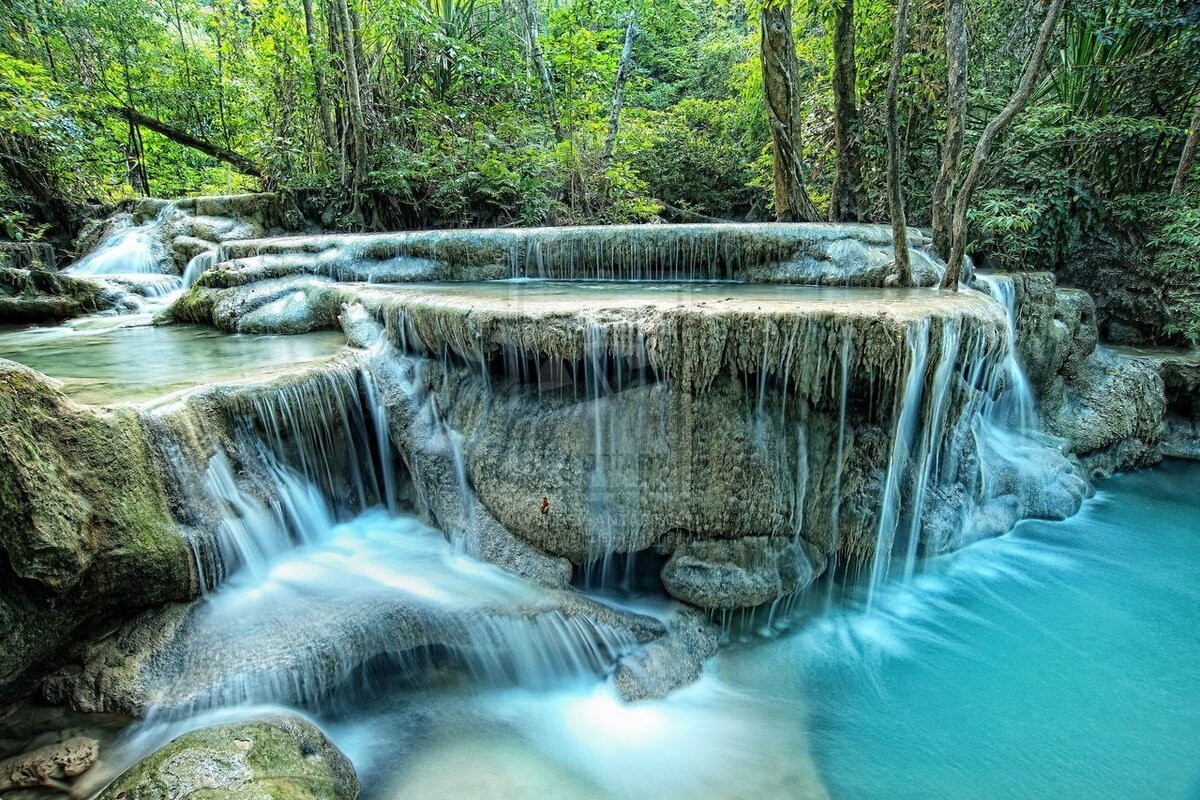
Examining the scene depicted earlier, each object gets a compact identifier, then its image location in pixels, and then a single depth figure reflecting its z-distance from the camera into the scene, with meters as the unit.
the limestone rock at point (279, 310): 6.27
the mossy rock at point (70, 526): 2.85
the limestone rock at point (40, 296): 6.83
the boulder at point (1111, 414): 6.84
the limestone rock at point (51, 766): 2.79
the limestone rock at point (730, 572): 4.25
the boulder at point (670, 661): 3.88
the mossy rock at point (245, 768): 2.56
